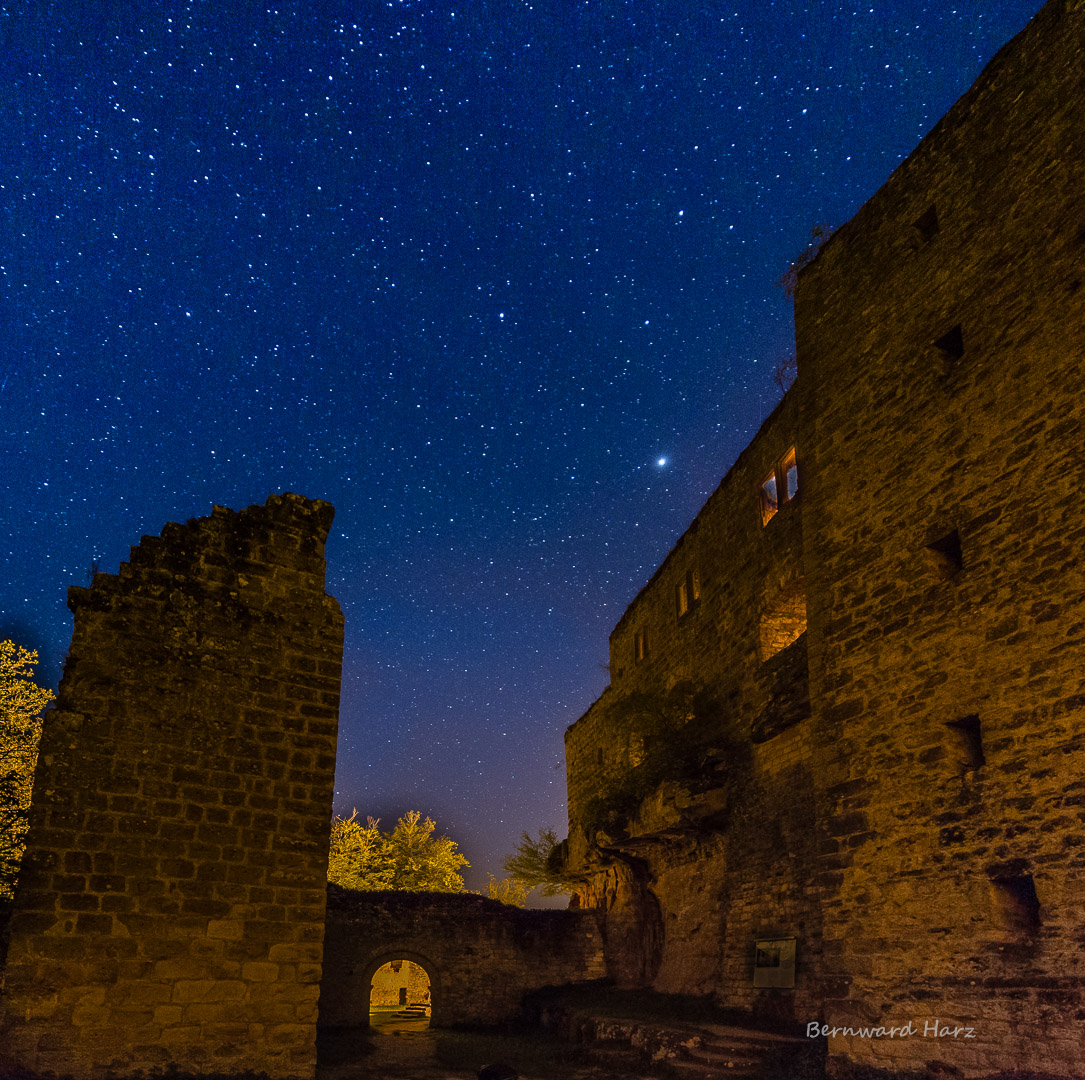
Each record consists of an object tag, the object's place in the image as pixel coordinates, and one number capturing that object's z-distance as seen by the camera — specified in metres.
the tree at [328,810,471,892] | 37.69
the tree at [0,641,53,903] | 18.03
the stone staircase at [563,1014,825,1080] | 9.03
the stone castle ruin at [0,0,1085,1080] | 6.13
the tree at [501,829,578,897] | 22.59
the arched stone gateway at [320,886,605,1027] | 17.73
